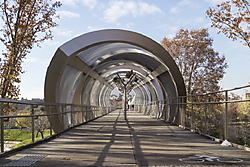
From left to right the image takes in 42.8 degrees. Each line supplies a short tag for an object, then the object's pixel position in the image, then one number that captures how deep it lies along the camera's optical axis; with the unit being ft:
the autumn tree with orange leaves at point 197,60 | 74.23
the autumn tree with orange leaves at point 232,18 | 34.55
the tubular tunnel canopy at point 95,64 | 39.52
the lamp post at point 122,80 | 64.72
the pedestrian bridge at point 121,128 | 16.28
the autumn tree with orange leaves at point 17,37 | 30.37
